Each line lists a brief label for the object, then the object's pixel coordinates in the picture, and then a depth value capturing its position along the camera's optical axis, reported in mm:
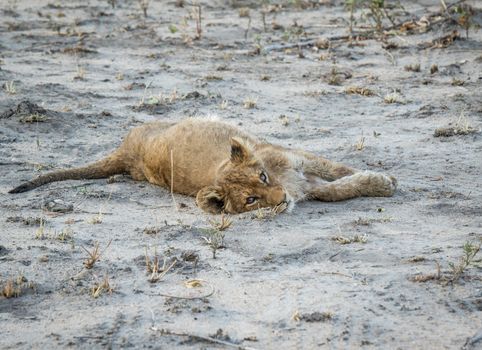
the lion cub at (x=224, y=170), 12234
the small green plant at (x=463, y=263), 8754
